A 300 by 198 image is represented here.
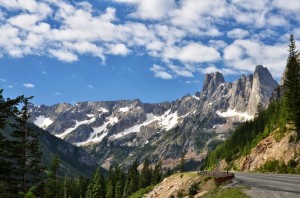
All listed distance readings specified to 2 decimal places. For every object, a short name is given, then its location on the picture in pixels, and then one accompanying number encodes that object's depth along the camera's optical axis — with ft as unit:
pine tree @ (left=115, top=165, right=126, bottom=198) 473.67
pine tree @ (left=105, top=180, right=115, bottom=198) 476.95
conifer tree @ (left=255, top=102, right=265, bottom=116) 584.48
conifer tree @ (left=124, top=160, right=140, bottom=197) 480.52
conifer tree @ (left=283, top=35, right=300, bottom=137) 211.08
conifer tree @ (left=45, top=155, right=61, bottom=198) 278.13
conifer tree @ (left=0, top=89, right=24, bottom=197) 107.76
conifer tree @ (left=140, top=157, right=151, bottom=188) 506.60
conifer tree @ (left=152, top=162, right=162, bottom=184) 499.96
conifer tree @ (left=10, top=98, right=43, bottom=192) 121.39
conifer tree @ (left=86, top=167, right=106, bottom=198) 487.12
